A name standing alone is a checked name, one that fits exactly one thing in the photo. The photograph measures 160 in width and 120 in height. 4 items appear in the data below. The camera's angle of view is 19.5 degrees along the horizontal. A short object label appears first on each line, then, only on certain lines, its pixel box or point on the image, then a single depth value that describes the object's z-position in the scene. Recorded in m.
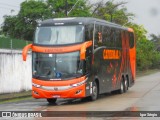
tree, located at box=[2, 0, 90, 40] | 56.19
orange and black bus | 20.12
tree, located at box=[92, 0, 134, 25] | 68.74
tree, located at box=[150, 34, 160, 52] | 145.86
